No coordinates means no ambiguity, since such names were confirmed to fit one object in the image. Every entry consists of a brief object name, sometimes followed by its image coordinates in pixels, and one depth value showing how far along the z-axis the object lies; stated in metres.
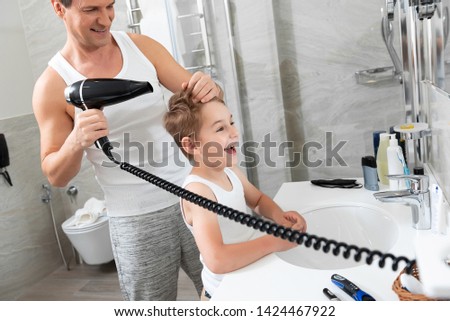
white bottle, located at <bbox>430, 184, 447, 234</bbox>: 0.83
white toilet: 2.32
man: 1.02
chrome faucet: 0.89
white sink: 1.05
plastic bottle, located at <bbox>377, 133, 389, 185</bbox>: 1.24
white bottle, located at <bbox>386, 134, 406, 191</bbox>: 1.14
